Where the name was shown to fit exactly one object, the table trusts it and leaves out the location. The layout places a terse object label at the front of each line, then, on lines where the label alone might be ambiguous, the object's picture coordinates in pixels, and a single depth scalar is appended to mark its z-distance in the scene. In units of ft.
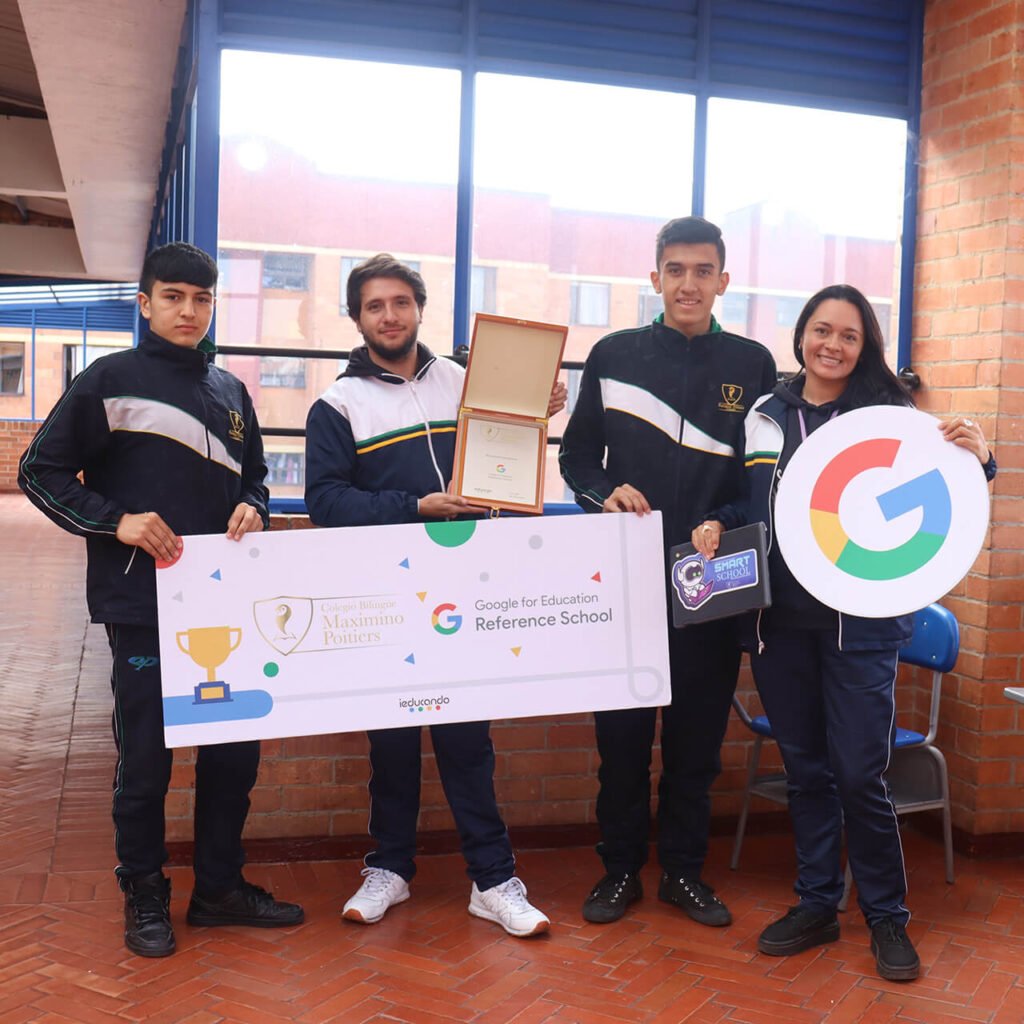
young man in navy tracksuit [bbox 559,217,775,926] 11.10
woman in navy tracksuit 10.36
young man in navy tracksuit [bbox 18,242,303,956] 10.07
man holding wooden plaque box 10.64
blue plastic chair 12.71
